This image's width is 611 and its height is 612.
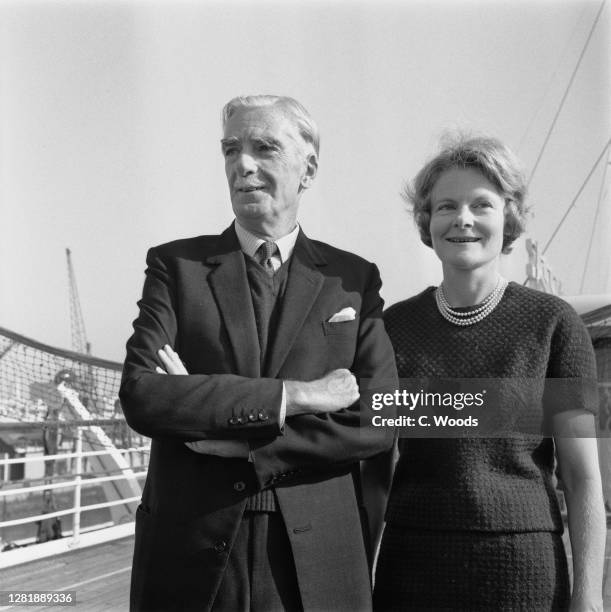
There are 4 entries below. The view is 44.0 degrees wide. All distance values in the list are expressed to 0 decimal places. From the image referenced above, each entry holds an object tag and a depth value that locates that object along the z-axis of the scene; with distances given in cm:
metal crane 6078
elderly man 146
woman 154
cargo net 542
